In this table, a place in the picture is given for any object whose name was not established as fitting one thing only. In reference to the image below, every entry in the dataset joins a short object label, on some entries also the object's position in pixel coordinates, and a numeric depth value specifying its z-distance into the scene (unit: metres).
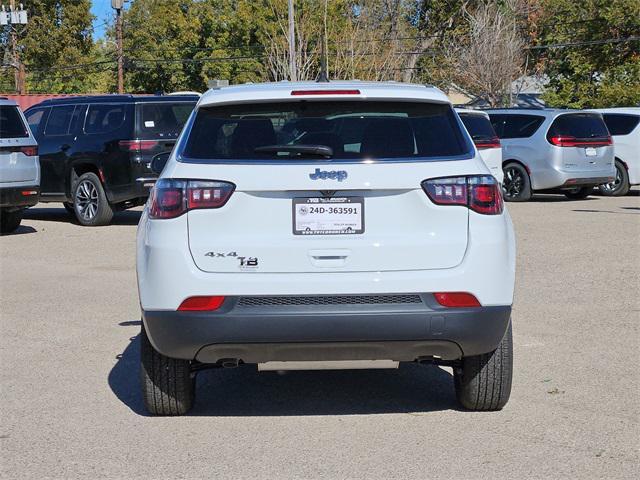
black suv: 16.14
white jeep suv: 5.13
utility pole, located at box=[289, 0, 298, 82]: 39.69
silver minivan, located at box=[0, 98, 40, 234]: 14.86
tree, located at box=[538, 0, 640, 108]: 46.41
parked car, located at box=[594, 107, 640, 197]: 22.14
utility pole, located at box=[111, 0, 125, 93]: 50.66
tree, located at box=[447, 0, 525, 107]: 51.00
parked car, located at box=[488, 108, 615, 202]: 20.72
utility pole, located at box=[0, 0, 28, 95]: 52.50
